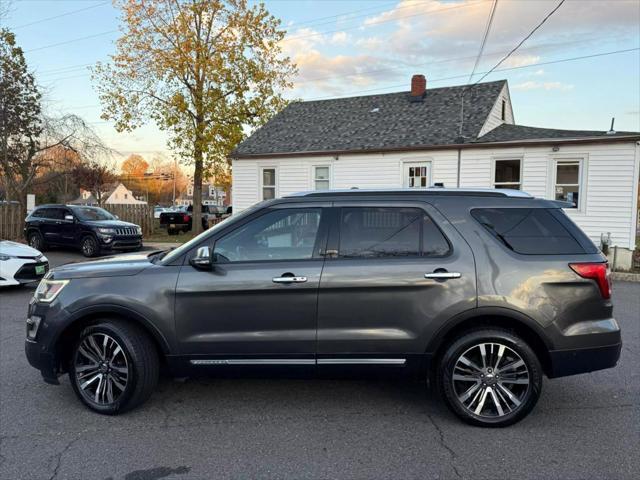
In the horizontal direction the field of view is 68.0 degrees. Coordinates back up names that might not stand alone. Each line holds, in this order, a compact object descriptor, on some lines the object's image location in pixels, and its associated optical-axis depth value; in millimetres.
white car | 8906
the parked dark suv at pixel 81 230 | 14375
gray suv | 3562
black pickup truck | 22828
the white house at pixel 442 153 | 13258
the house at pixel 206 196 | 74988
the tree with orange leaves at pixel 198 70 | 18797
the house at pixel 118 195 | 82869
